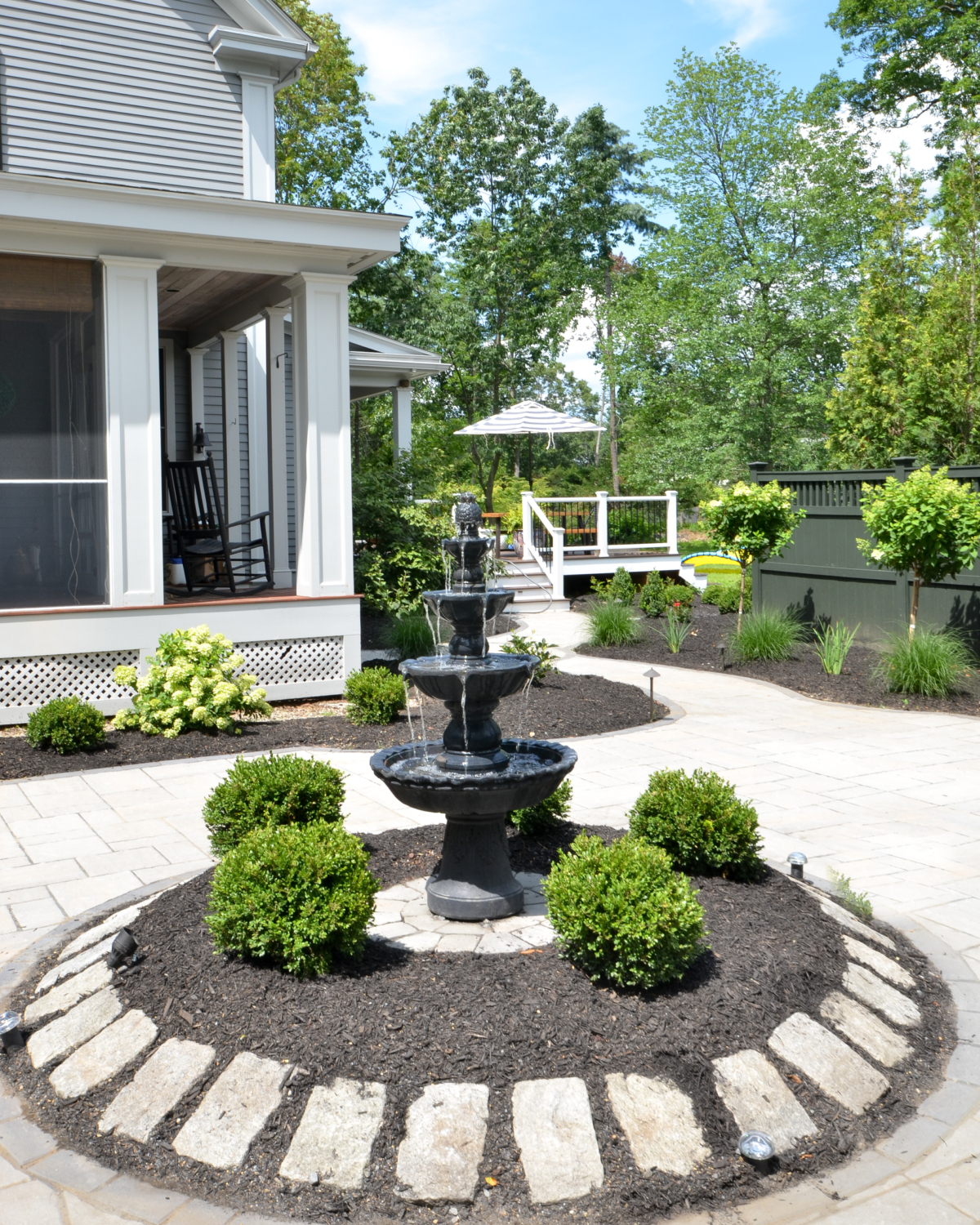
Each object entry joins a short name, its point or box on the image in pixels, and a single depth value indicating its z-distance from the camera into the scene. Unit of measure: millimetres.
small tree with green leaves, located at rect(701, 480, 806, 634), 12188
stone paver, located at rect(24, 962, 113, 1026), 3617
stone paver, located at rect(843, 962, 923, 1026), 3629
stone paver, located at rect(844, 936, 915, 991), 3891
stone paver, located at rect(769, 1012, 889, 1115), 3146
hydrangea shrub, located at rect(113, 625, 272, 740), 8133
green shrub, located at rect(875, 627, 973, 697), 9742
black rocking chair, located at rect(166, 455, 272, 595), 10383
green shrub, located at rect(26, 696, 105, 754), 7543
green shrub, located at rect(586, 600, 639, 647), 13273
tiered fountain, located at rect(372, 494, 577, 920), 3896
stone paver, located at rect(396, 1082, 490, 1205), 2686
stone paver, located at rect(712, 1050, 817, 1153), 2939
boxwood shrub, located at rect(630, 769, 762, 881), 4297
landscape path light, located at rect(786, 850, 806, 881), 4793
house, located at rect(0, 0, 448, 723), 8562
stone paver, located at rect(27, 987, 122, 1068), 3389
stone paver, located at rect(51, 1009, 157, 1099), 3189
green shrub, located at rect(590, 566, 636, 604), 16609
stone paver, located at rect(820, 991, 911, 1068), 3387
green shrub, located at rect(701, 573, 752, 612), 15768
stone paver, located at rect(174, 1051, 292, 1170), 2848
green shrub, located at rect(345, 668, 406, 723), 8469
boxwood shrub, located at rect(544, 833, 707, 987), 3275
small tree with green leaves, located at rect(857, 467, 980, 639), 9688
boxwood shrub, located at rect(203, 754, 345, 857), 4539
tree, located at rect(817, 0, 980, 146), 22531
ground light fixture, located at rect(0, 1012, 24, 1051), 3492
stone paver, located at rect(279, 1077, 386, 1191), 2752
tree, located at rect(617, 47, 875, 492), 25000
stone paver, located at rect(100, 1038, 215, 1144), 2982
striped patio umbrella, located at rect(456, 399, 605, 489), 19734
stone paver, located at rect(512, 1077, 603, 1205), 2709
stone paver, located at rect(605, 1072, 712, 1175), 2791
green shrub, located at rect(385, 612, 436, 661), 11078
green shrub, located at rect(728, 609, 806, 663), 11719
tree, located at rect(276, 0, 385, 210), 23578
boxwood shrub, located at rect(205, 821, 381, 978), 3387
